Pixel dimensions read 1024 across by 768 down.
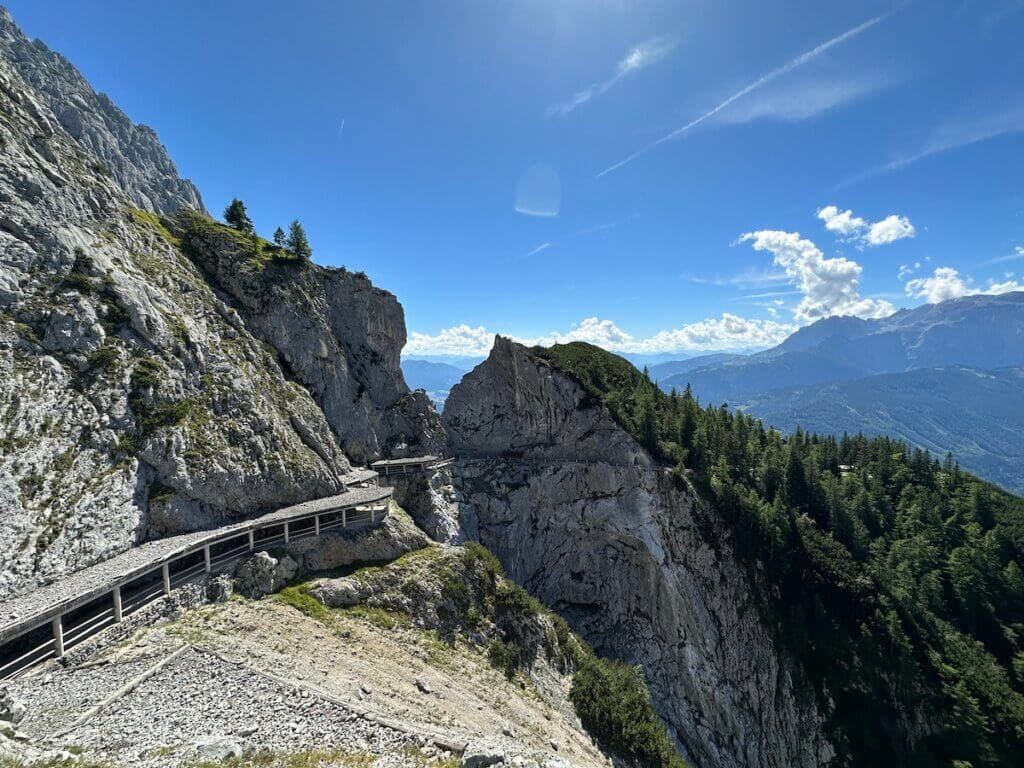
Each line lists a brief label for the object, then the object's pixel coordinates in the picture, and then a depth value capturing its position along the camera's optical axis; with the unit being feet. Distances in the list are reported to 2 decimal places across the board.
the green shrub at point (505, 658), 124.98
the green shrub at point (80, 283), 122.72
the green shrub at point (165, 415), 121.06
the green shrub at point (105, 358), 118.21
